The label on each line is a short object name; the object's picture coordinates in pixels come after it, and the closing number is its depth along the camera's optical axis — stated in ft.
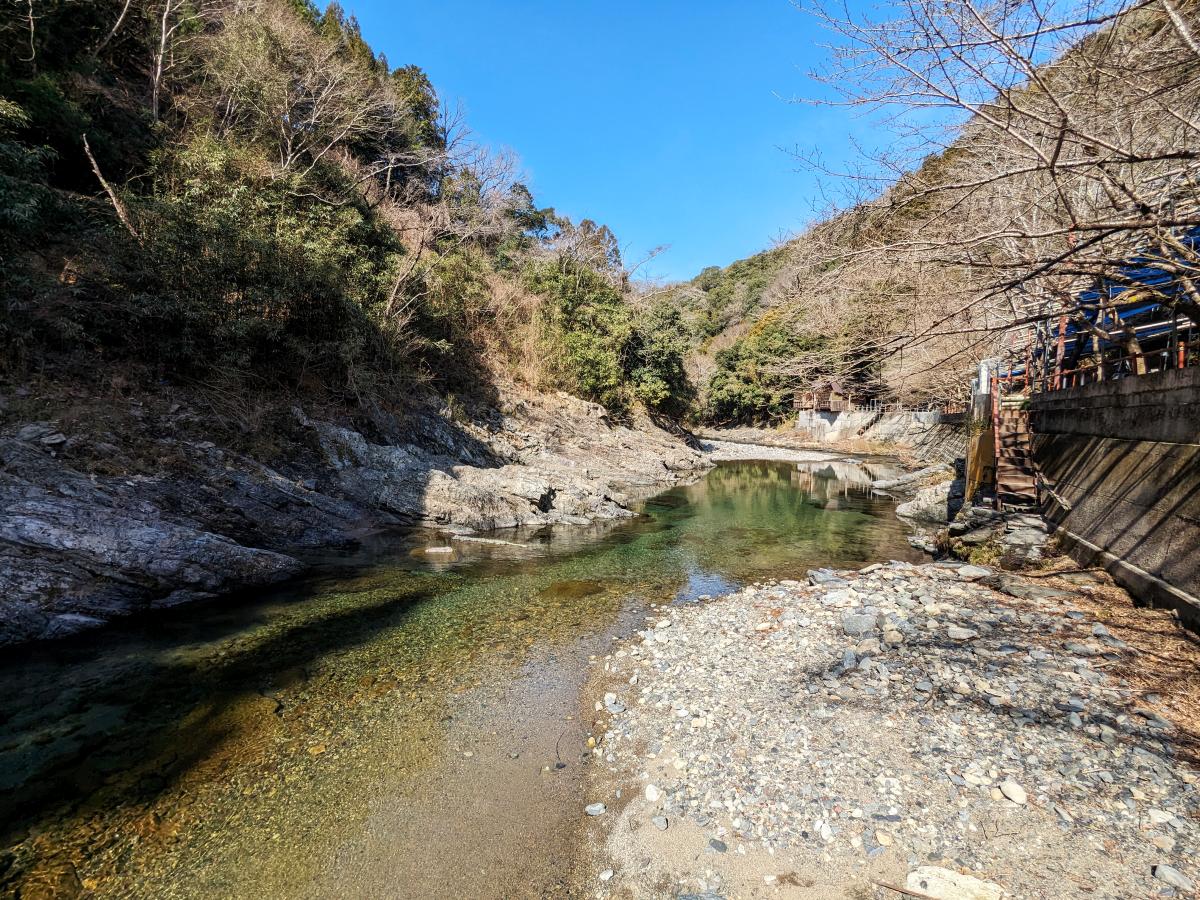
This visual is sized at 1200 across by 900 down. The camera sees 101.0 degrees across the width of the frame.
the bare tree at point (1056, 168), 11.52
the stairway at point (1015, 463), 37.32
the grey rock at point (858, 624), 20.21
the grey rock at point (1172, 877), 8.84
